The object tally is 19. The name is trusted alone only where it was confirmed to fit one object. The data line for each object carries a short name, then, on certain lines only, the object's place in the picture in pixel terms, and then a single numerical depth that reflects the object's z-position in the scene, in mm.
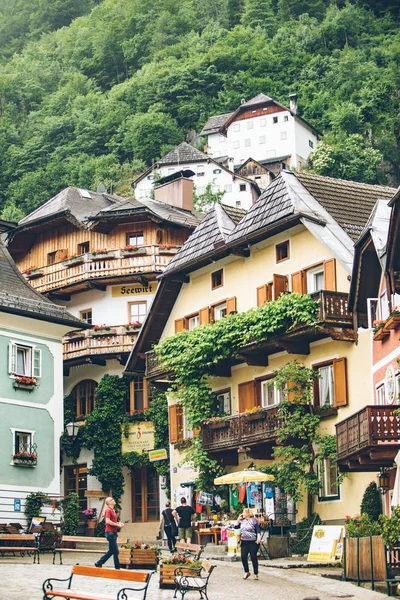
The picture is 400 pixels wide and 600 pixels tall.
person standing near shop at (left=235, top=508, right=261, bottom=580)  24516
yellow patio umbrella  32625
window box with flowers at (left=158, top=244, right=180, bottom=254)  48562
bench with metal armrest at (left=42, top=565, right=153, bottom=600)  17812
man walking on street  23397
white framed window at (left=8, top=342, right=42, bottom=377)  39844
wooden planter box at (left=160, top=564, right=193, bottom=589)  21641
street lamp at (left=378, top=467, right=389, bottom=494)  30438
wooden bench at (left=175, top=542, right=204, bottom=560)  24045
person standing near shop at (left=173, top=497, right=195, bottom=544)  29656
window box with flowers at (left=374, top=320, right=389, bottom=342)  29200
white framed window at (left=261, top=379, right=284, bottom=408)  36747
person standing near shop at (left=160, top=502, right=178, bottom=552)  28984
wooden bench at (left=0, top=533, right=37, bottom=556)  29234
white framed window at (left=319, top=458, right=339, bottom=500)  33875
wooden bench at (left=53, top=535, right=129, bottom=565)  26722
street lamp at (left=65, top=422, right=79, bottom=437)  45650
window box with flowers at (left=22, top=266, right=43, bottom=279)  50747
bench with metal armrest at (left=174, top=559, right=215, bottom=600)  20047
